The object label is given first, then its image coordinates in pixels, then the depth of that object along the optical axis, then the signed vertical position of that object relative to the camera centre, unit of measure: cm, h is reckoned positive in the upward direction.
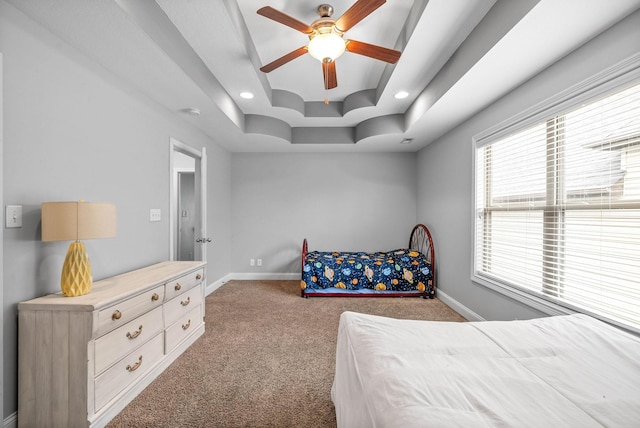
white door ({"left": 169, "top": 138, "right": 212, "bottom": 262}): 349 +18
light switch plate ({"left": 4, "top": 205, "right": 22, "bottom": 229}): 144 -2
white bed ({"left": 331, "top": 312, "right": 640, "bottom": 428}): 75 -57
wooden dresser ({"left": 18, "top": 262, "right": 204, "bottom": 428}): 143 -81
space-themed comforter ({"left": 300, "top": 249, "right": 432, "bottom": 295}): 379 -89
